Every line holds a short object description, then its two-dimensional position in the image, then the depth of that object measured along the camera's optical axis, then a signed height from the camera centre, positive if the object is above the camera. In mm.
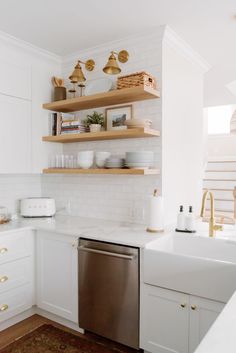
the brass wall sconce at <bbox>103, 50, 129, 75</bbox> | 2191 +751
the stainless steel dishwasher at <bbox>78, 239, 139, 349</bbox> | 2094 -902
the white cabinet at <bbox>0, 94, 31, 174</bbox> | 2779 +313
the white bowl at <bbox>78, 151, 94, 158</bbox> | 2867 +134
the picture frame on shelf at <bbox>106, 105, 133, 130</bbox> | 2811 +498
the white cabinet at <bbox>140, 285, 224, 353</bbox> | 1823 -967
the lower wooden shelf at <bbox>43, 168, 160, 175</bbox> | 2487 -28
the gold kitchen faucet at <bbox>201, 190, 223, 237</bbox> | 2389 -451
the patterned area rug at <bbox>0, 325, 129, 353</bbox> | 2219 -1350
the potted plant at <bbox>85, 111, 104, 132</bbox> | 2818 +453
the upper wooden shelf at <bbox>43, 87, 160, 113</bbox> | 2508 +631
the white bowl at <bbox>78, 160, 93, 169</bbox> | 2871 +47
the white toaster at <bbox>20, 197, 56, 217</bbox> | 3031 -402
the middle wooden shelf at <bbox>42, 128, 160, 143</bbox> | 2492 +296
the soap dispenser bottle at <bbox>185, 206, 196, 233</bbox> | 2465 -450
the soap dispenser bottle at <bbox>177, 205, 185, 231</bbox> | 2500 -434
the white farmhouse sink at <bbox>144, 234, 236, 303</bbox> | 1740 -635
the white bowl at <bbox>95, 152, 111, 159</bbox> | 2779 +122
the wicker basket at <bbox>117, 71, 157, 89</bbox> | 2479 +750
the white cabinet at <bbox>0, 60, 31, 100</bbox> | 2748 +837
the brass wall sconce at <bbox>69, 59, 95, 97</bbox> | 2367 +743
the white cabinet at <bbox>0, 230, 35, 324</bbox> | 2441 -896
